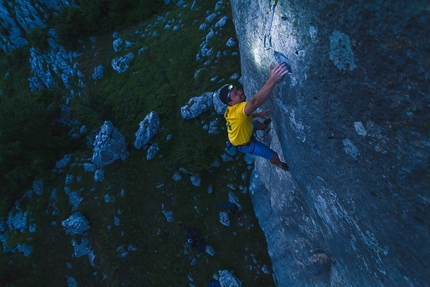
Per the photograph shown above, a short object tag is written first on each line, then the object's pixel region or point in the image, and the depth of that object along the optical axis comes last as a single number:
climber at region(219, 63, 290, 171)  4.97
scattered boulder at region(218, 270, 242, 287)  13.67
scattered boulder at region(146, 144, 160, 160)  18.16
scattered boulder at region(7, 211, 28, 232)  18.86
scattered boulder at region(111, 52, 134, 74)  24.34
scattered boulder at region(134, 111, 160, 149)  18.53
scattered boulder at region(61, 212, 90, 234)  16.95
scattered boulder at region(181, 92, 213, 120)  17.50
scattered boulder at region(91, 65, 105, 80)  25.44
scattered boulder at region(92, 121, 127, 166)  18.21
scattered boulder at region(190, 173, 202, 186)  16.08
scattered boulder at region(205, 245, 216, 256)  14.64
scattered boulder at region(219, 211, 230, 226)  15.02
